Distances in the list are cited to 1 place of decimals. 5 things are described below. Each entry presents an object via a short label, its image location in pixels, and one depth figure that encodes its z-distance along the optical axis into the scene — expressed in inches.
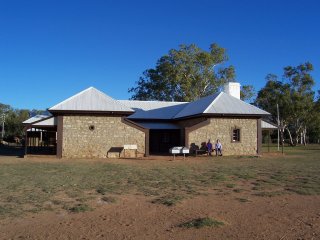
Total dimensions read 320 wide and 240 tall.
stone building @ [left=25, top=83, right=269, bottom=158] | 1053.2
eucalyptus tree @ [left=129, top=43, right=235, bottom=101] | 2186.3
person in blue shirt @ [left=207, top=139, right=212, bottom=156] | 1130.8
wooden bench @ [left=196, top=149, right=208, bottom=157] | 1144.2
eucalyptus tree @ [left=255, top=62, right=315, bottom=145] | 2237.9
